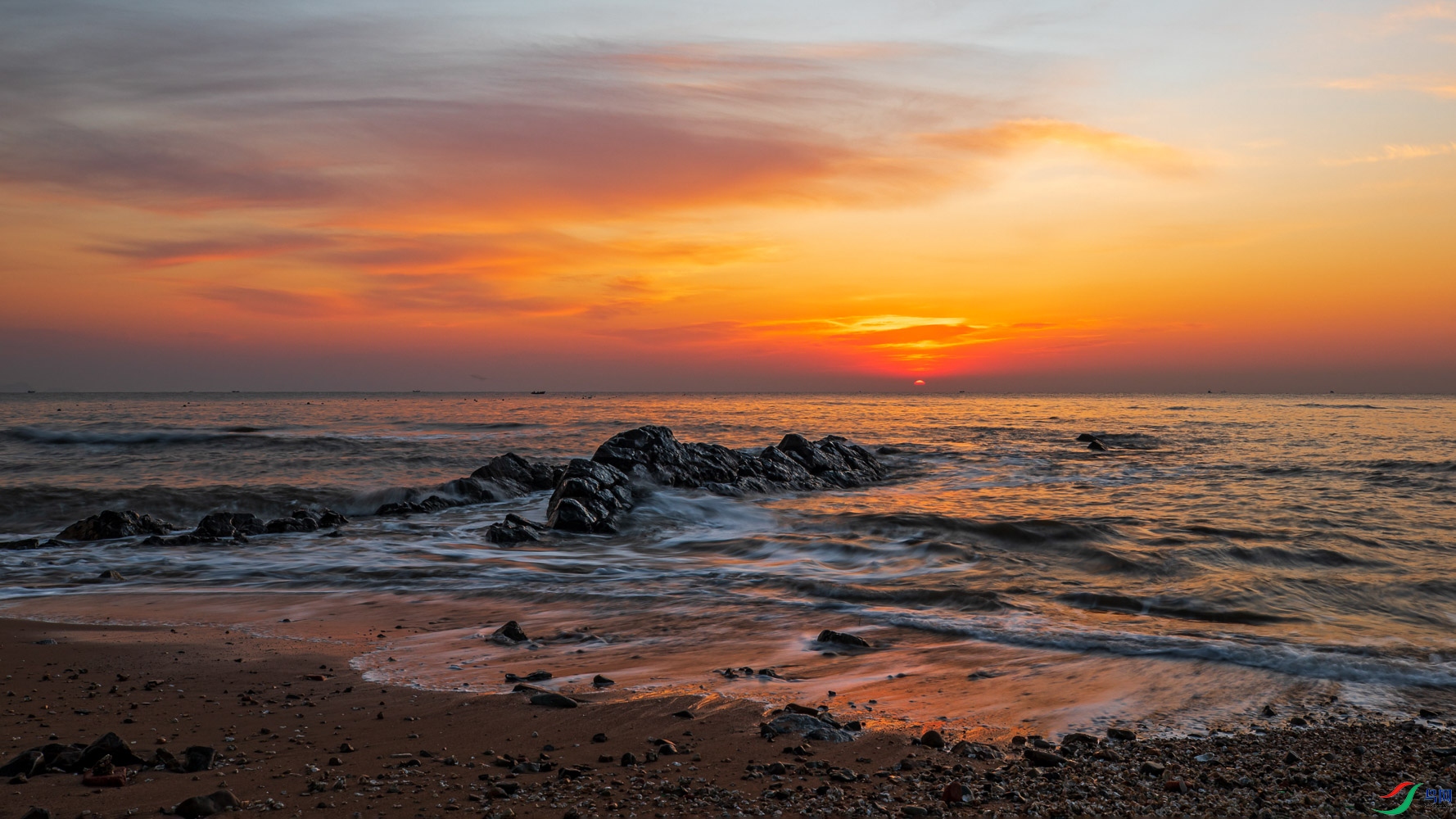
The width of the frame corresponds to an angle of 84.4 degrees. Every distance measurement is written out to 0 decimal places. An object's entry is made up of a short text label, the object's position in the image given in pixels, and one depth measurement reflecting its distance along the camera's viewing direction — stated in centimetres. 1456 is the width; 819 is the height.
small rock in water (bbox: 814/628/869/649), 684
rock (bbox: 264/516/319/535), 1373
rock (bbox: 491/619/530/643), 691
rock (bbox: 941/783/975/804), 369
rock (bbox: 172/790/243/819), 337
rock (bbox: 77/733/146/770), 389
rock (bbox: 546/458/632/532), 1388
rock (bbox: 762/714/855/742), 454
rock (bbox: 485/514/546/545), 1273
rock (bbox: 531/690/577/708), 506
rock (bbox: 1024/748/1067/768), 416
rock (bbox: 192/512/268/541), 1305
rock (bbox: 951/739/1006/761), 428
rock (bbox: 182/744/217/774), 392
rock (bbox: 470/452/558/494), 1902
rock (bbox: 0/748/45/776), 378
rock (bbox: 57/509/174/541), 1279
